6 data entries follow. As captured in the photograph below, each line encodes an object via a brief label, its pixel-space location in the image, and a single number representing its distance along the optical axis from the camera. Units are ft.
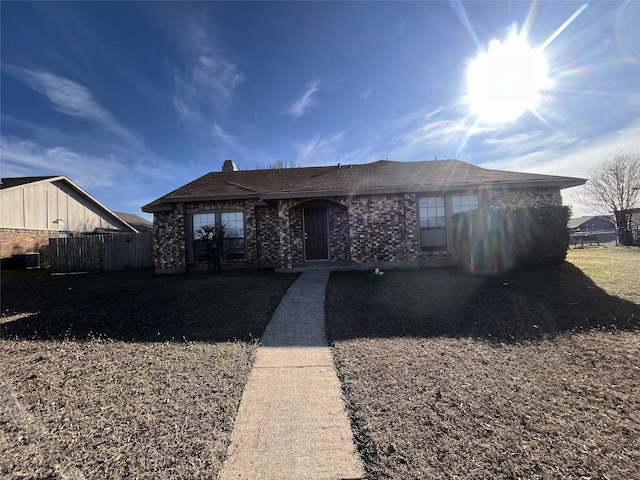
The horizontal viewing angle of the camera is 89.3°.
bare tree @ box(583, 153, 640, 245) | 83.15
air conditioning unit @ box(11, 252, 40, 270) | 54.85
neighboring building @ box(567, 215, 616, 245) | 110.09
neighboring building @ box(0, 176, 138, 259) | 55.83
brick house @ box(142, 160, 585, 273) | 35.47
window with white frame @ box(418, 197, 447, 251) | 36.91
